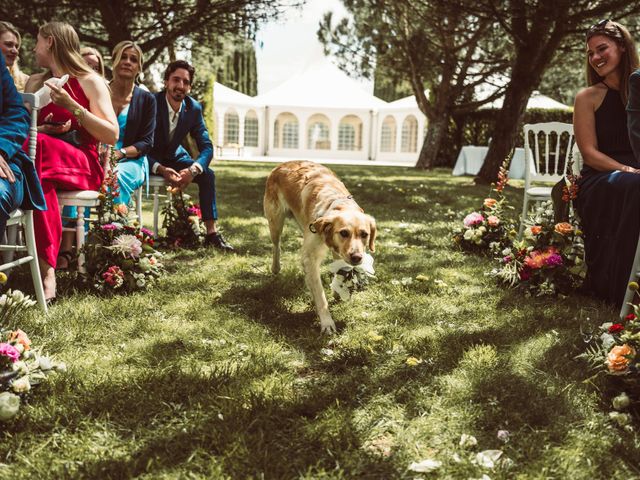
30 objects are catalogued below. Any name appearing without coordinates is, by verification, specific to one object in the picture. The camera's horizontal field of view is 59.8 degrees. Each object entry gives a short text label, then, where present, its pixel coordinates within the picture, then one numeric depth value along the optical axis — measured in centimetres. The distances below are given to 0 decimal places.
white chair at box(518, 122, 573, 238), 558
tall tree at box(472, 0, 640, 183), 970
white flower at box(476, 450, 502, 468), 196
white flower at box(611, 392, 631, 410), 227
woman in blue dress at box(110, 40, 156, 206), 489
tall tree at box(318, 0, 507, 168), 1662
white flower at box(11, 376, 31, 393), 214
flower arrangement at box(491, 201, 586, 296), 398
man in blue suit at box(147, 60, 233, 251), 557
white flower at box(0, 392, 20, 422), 204
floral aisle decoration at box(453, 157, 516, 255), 549
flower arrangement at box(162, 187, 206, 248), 559
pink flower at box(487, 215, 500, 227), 548
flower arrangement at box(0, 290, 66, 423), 207
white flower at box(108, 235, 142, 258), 388
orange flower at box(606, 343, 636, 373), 230
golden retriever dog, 337
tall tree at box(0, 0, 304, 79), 1138
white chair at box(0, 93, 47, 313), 318
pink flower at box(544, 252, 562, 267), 394
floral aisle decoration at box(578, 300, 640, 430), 226
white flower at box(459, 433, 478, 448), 210
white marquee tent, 2995
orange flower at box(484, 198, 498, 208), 561
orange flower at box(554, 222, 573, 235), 404
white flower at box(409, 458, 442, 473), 195
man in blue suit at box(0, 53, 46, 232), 286
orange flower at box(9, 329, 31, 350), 226
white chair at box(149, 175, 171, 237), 555
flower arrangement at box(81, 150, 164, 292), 386
